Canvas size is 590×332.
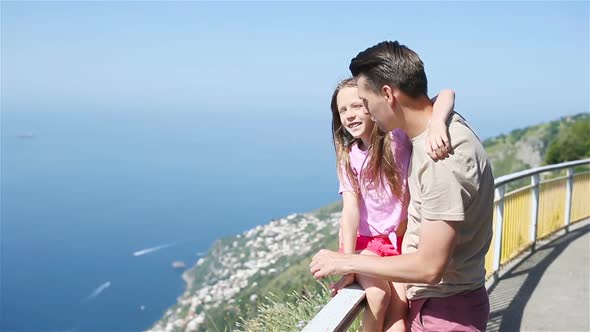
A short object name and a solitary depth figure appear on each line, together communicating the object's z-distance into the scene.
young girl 2.18
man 1.74
